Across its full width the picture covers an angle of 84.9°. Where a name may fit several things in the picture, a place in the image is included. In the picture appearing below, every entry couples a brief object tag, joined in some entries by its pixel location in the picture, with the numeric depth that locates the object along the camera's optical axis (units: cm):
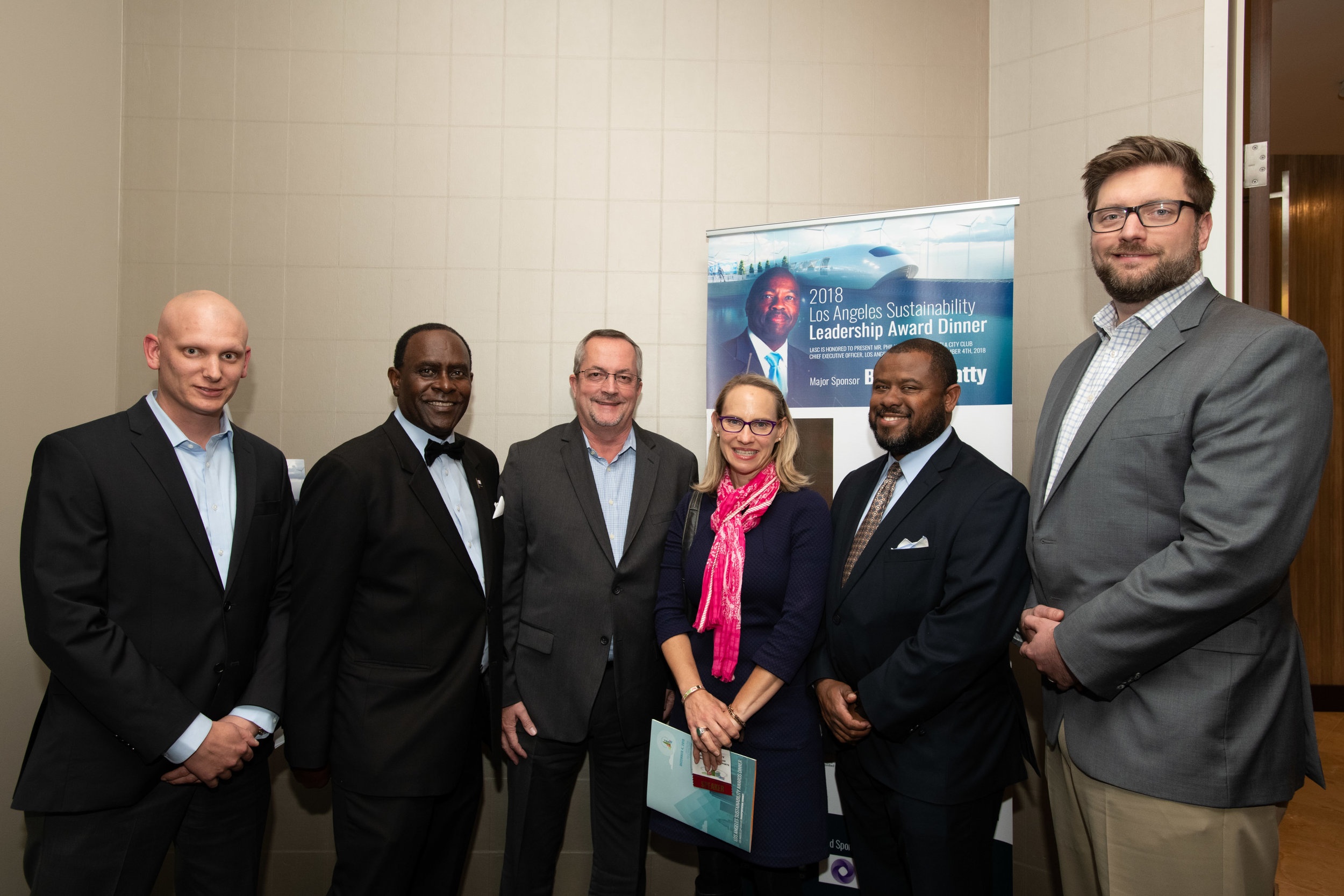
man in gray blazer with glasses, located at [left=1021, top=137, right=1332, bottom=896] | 159
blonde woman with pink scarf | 221
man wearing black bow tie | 229
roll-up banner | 296
